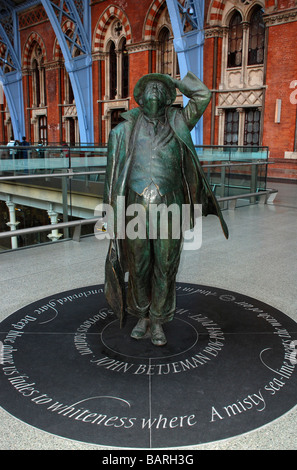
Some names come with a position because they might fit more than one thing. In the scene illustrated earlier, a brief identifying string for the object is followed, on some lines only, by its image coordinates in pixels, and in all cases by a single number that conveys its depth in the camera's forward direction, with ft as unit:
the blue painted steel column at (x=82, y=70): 65.26
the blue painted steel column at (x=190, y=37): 48.42
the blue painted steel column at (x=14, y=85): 87.25
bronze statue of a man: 7.98
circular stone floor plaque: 6.23
